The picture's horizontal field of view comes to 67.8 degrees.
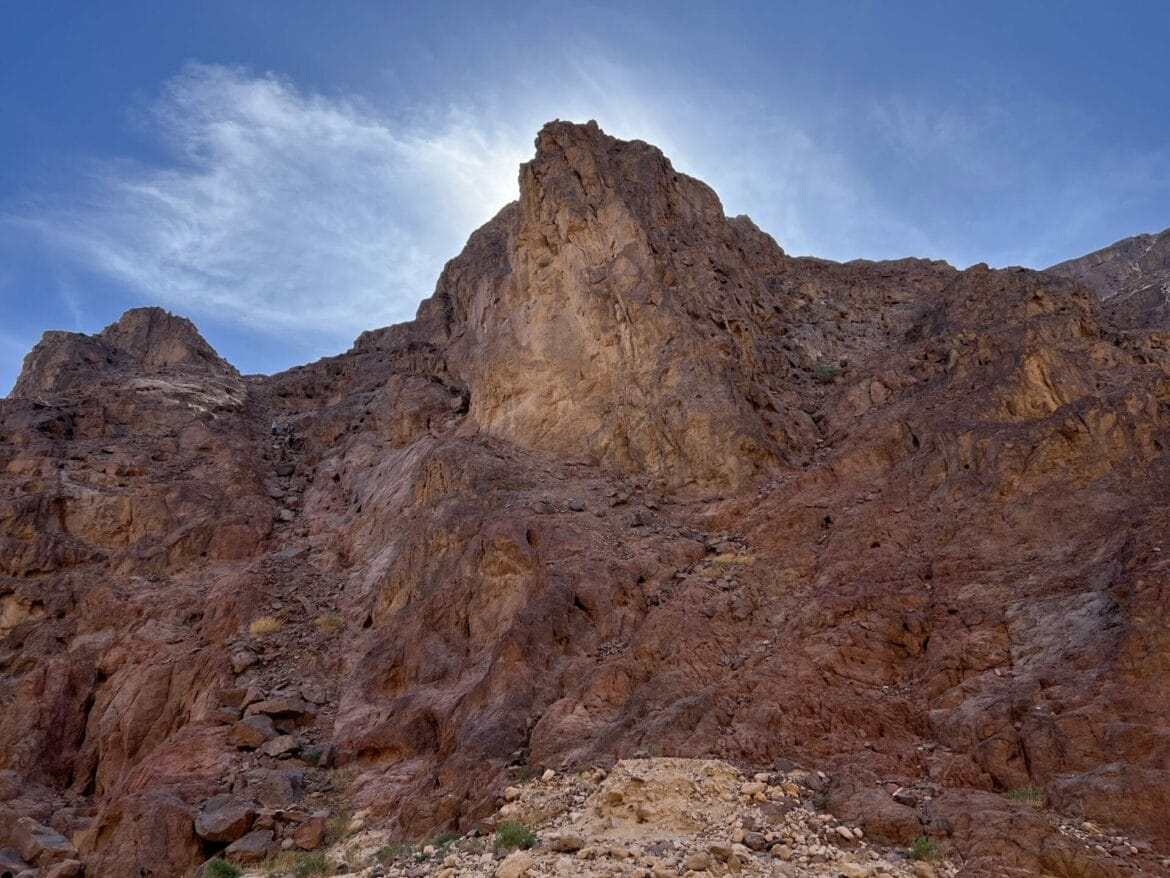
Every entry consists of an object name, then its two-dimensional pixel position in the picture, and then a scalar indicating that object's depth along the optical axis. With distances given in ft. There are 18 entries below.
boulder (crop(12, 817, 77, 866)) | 50.11
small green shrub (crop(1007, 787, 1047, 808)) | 32.73
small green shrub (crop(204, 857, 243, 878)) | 42.96
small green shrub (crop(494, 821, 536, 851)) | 35.68
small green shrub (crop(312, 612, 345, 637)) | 67.56
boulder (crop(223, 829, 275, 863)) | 45.21
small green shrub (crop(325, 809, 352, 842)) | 45.96
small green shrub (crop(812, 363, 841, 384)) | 89.40
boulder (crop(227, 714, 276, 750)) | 55.11
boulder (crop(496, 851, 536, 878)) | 32.27
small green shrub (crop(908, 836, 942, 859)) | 30.63
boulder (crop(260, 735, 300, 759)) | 53.88
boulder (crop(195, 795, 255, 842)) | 46.88
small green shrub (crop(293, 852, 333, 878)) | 41.32
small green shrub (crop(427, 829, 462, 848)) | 39.60
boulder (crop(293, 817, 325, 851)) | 45.60
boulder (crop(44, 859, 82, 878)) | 46.73
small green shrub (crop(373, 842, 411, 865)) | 39.68
